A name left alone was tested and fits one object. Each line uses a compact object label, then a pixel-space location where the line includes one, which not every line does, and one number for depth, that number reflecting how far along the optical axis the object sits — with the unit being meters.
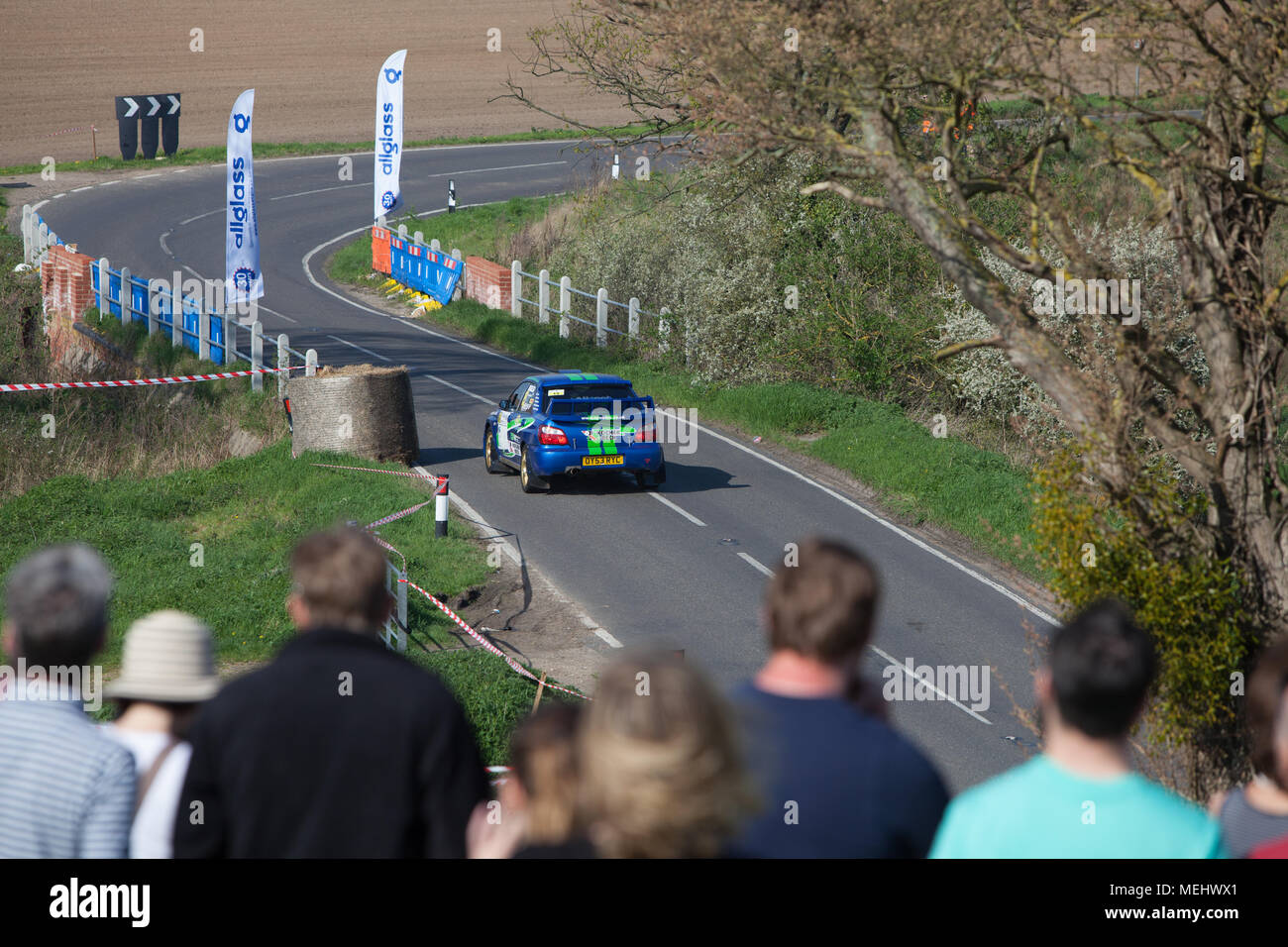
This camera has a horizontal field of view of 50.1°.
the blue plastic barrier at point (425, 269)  39.06
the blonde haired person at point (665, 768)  2.85
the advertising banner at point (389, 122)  37.09
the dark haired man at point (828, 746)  3.54
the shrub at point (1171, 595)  8.58
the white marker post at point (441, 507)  17.33
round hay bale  20.78
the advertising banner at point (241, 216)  26.98
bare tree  8.86
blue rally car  19.98
